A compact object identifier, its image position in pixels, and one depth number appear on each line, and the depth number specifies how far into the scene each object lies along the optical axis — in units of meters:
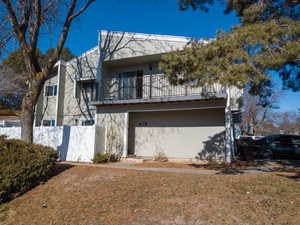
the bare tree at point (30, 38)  9.02
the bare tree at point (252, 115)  32.97
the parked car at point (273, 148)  12.20
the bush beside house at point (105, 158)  11.34
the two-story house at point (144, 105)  11.41
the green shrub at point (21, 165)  6.19
